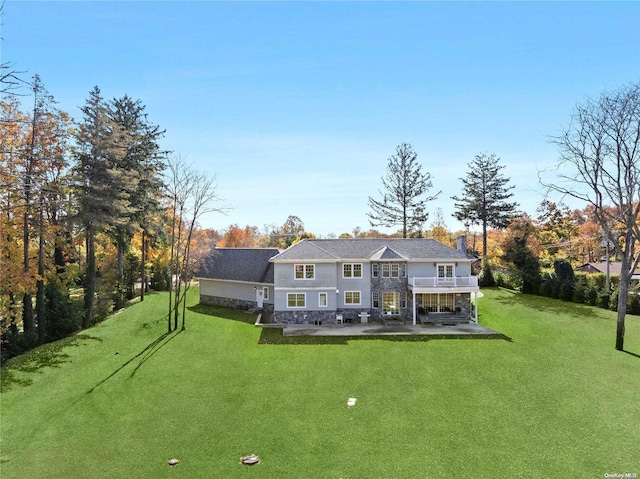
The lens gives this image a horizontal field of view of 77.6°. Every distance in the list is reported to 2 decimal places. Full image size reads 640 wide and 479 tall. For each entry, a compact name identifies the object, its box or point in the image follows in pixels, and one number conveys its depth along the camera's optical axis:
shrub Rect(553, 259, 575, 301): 32.75
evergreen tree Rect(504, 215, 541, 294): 36.31
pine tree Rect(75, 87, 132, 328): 24.94
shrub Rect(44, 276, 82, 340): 23.86
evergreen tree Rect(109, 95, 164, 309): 29.19
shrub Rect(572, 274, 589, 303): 31.39
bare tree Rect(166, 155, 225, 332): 25.12
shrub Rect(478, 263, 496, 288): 40.59
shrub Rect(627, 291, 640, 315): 27.59
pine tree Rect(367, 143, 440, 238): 43.72
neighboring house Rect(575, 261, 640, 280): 34.72
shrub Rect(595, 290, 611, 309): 29.38
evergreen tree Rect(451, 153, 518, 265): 42.50
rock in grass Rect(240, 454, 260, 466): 11.47
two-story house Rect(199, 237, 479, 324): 26.89
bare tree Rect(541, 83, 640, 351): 20.70
